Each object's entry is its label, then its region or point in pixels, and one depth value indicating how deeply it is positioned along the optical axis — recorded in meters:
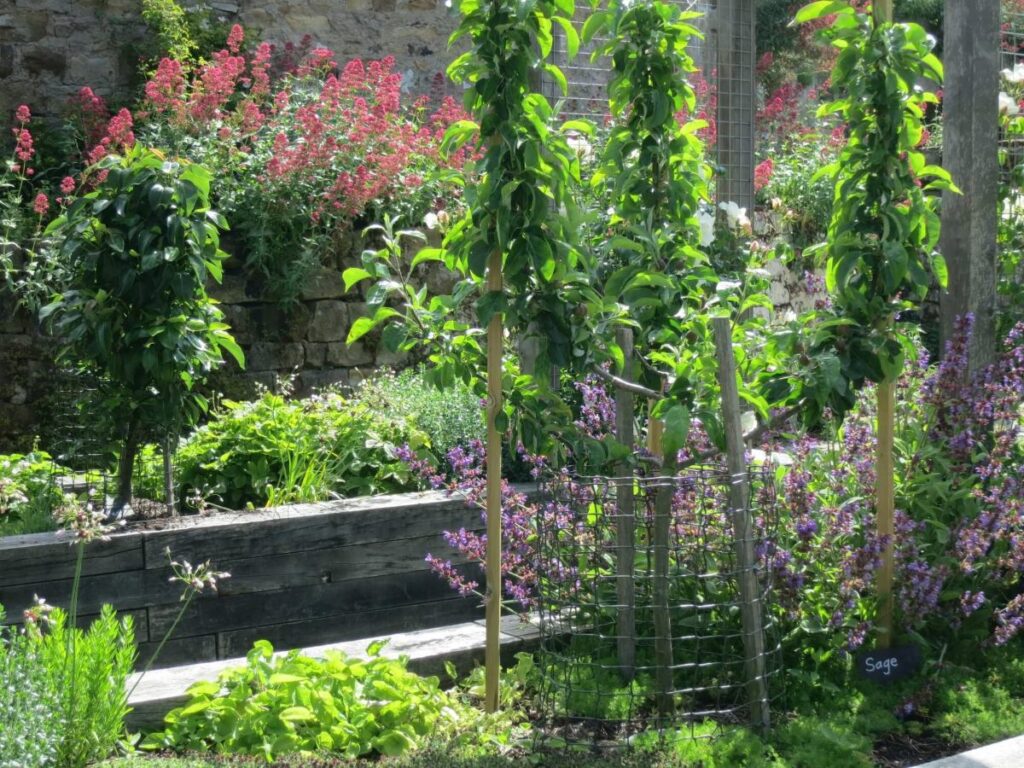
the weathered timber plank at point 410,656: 3.42
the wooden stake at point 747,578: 3.47
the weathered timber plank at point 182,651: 4.31
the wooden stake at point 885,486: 4.01
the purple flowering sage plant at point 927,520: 3.86
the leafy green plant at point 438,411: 5.34
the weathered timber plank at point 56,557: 4.16
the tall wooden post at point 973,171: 4.56
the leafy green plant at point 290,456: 4.90
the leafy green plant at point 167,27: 7.96
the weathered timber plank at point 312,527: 4.40
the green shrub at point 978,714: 3.57
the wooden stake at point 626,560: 3.75
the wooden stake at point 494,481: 3.51
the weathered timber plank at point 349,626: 4.52
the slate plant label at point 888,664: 3.83
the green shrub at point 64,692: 2.86
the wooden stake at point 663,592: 3.57
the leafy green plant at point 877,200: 3.77
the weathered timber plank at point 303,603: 4.42
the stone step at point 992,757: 3.31
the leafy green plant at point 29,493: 4.48
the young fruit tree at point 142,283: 4.32
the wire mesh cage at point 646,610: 3.55
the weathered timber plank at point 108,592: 4.18
